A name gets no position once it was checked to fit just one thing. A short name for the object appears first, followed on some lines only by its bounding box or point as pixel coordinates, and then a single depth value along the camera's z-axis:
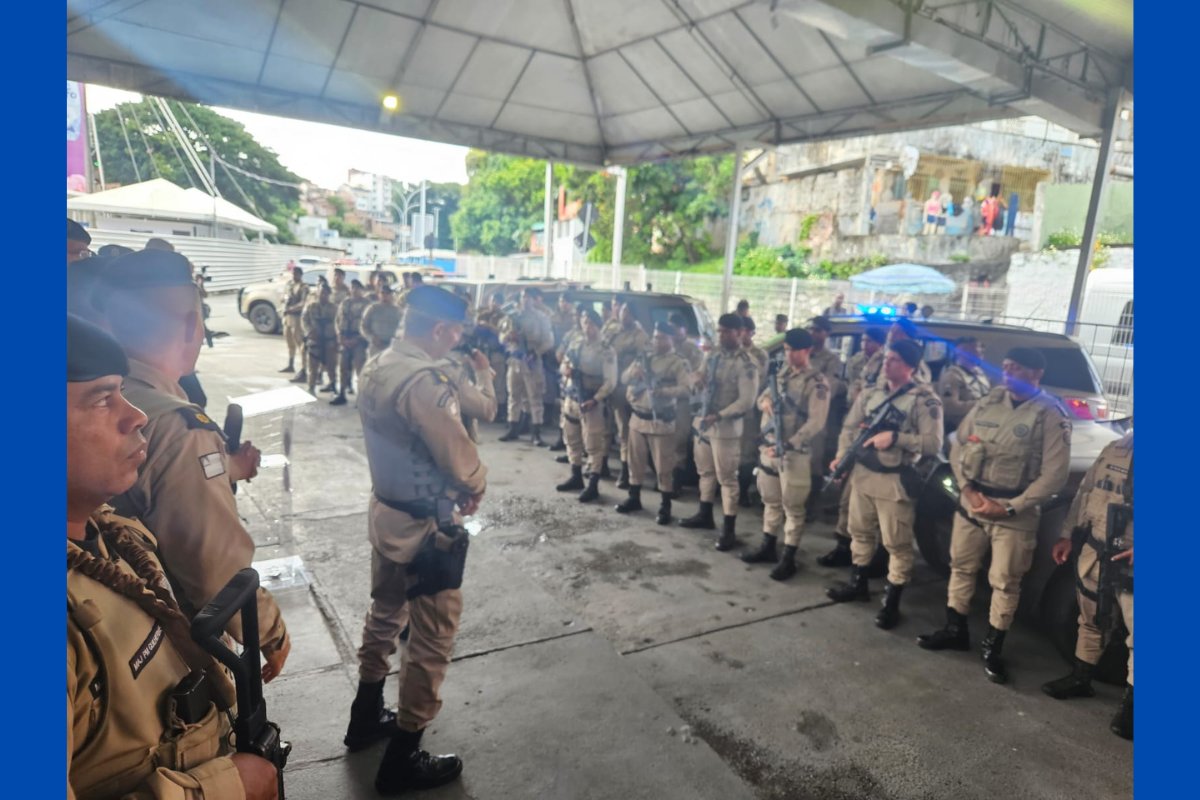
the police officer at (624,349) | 6.71
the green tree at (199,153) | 37.00
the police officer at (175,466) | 1.66
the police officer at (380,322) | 8.44
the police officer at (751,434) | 6.01
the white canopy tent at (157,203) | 18.91
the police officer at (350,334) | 9.38
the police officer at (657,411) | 5.85
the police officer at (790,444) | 4.77
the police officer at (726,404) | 5.43
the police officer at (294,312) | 11.27
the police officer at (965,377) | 6.00
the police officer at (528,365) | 8.19
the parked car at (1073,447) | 3.81
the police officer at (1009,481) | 3.56
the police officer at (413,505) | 2.58
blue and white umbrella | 15.12
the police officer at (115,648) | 1.06
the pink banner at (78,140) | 16.73
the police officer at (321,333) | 9.81
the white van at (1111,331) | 8.60
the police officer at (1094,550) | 3.12
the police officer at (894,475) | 4.12
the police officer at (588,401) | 6.42
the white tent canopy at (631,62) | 7.11
